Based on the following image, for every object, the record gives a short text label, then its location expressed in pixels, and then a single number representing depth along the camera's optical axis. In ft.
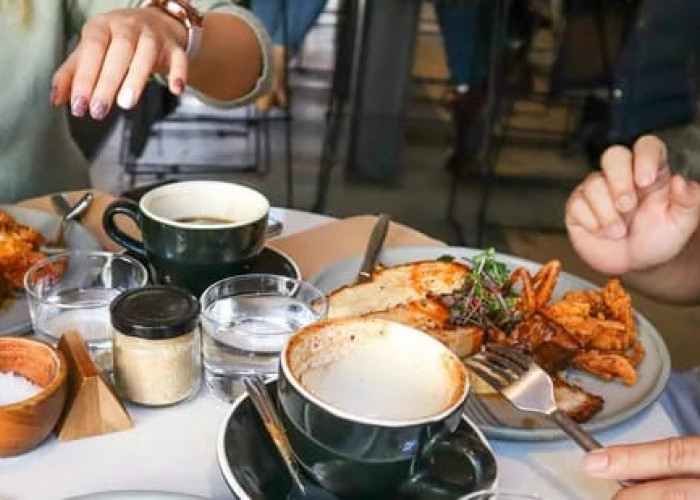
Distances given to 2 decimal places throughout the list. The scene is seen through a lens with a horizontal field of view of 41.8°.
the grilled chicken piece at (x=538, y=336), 2.80
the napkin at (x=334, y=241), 3.41
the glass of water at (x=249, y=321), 2.55
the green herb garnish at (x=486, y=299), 2.88
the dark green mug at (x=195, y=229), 2.73
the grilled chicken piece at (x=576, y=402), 2.55
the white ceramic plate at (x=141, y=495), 2.06
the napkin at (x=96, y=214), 3.38
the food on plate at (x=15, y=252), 2.90
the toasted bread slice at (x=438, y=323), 2.75
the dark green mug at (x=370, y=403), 1.92
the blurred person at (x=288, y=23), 9.89
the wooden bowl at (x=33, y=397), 2.15
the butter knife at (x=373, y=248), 3.15
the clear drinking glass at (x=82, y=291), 2.59
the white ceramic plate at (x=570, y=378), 2.47
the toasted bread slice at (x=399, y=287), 2.92
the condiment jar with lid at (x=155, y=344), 2.34
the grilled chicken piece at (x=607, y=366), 2.79
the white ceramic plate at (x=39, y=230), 2.74
